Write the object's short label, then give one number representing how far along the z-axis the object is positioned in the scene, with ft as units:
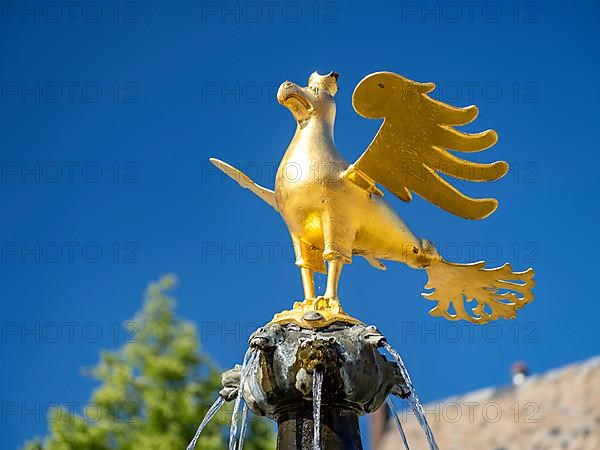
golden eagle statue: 16.70
